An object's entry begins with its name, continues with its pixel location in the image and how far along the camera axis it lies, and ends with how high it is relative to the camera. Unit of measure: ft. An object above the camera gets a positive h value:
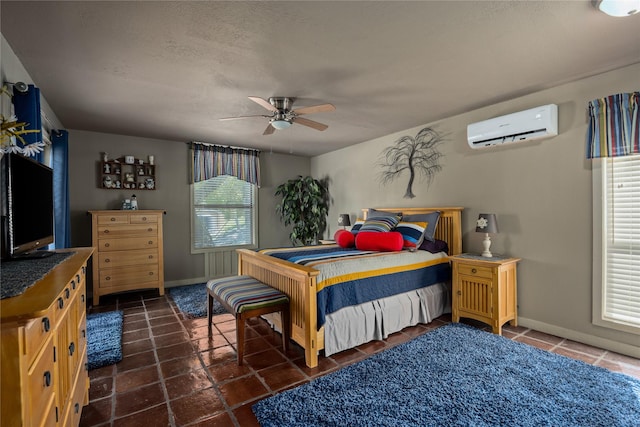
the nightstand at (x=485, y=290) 9.58 -2.62
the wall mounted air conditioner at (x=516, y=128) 9.31 +2.70
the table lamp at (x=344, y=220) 16.82 -0.55
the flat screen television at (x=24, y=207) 4.51 +0.10
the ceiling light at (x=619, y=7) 5.48 +3.70
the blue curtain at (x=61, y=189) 11.47 +0.88
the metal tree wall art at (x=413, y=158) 13.20 +2.45
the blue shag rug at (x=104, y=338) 8.12 -3.87
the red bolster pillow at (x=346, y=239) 12.39 -1.16
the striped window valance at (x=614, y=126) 7.98 +2.24
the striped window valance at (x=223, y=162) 16.46 +2.78
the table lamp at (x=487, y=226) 10.21 -0.54
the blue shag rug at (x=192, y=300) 11.92 -3.87
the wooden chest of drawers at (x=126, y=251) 13.08 -1.75
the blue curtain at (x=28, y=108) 6.82 +2.35
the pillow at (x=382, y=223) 12.22 -0.51
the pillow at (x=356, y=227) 13.82 -0.76
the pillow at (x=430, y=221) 11.89 -0.43
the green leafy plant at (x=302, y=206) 18.35 +0.30
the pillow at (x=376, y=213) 13.15 -0.11
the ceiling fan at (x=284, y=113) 9.58 +3.18
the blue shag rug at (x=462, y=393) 5.72 -3.88
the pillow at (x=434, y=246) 11.49 -1.36
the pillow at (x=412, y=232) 11.58 -0.85
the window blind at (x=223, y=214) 16.97 -0.14
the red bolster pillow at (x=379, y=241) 11.10 -1.14
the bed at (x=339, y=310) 7.89 -2.89
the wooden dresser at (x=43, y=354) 2.64 -1.52
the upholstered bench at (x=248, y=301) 7.79 -2.38
